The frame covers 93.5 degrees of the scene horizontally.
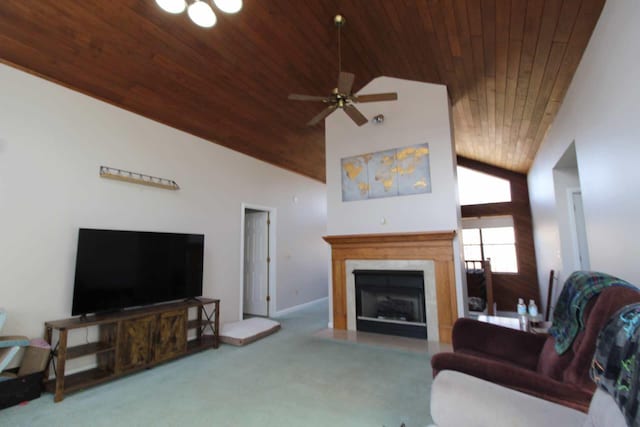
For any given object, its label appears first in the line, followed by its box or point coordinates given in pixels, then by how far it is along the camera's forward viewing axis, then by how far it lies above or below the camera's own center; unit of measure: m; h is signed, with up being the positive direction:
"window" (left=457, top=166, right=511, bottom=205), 7.06 +1.38
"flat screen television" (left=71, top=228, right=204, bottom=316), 3.02 -0.18
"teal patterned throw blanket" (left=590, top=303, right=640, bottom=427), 0.87 -0.39
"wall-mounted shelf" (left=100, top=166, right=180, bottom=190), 3.45 +0.92
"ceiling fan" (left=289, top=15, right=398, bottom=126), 2.94 +1.57
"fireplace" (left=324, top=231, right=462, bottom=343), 4.12 -0.25
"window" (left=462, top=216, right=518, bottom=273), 6.85 +0.10
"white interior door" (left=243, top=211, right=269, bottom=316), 5.98 -0.26
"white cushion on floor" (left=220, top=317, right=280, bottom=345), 4.07 -1.15
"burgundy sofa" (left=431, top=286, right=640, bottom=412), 1.39 -0.65
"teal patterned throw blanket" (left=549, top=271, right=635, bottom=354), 1.65 -0.35
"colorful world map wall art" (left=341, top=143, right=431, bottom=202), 4.46 +1.15
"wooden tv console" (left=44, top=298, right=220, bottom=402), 2.70 -0.92
